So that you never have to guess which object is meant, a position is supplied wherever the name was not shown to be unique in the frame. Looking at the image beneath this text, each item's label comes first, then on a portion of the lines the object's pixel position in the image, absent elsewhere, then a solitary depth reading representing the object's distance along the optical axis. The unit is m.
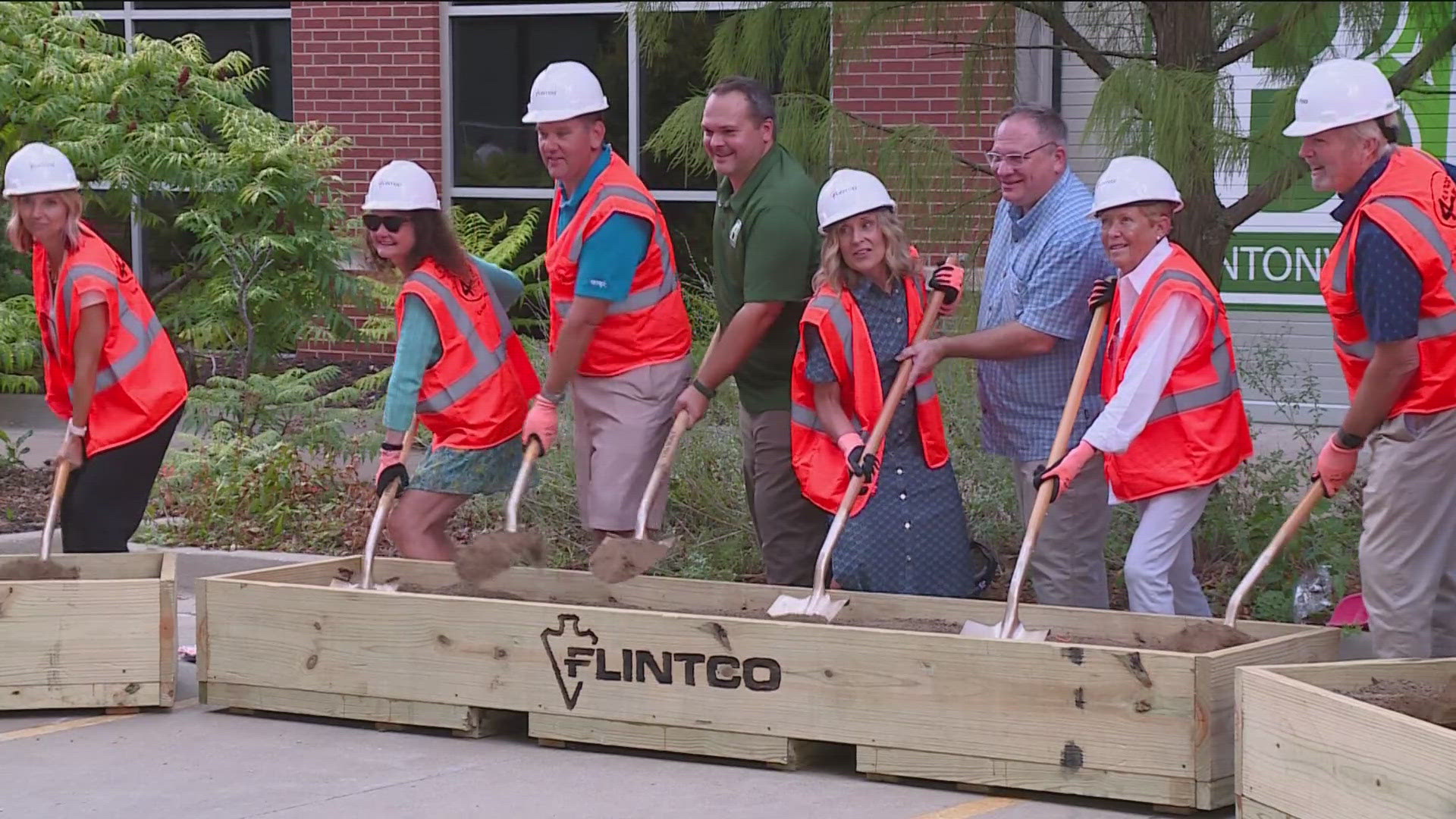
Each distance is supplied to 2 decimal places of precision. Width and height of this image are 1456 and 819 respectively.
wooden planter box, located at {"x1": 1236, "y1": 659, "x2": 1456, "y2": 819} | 8.70
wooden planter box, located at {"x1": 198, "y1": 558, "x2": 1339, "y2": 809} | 10.19
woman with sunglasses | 13.00
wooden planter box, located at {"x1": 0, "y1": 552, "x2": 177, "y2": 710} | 12.70
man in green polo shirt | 12.52
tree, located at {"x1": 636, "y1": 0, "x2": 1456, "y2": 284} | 12.73
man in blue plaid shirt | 12.07
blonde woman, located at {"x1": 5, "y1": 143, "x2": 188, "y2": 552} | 13.45
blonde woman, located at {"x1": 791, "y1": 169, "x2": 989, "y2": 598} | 12.00
